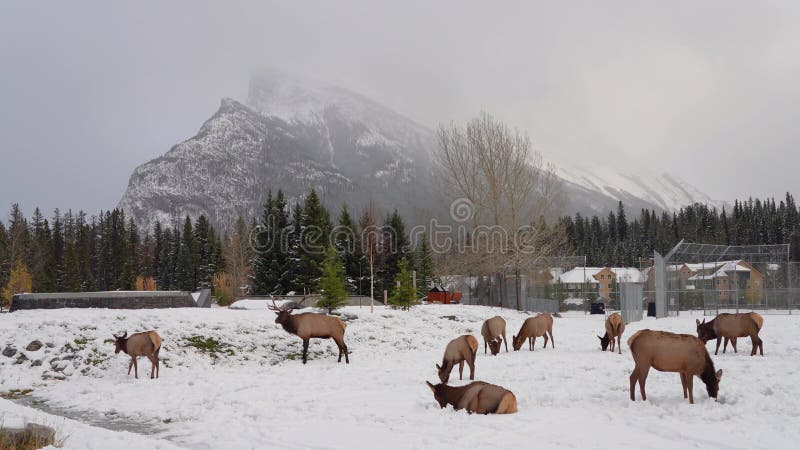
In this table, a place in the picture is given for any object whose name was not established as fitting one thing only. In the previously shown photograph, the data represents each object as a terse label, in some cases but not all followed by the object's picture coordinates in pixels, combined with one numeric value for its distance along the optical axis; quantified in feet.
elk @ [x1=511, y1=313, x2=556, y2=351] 64.18
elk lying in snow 30.55
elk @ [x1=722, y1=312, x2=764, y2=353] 50.97
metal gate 103.85
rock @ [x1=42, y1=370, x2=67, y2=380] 47.06
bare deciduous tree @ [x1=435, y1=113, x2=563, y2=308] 140.36
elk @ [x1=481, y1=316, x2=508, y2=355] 60.80
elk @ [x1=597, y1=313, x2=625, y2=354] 58.70
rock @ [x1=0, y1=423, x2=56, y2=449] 21.12
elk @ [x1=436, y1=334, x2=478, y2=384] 42.04
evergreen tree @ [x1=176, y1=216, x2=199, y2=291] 275.39
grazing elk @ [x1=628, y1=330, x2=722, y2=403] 31.09
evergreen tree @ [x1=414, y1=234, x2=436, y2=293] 199.93
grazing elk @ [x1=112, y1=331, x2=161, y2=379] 48.24
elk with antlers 58.95
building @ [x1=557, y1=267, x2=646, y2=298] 331.63
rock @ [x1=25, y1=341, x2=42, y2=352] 50.63
